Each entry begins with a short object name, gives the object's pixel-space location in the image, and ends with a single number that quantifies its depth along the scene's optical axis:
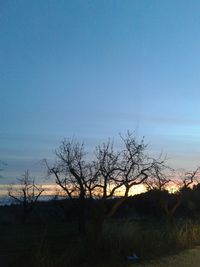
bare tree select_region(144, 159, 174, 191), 17.32
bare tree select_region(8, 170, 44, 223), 30.16
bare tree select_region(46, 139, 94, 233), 16.47
